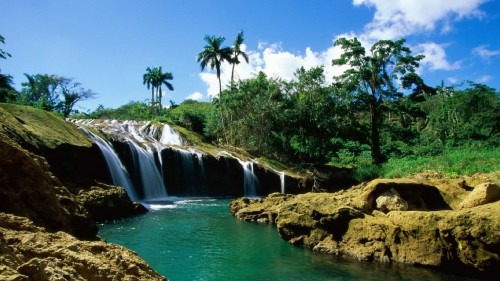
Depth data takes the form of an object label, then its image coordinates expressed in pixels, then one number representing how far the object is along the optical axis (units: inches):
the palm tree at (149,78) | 2645.2
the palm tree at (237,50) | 1979.0
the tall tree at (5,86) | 1078.5
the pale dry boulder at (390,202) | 484.4
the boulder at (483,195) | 439.2
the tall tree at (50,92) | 2381.9
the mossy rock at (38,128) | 622.8
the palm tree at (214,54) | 1937.7
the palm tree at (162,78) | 2625.5
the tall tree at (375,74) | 1411.2
